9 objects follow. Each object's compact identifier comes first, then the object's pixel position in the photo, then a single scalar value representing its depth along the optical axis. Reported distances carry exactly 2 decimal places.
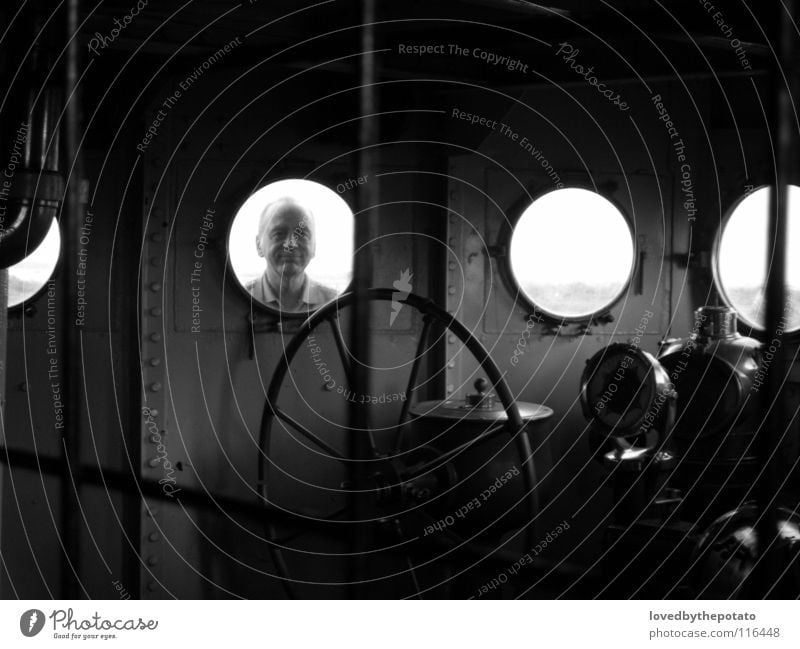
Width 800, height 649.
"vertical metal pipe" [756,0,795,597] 0.82
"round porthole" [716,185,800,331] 2.82
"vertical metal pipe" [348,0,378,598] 0.85
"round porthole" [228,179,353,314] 2.55
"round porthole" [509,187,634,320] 2.79
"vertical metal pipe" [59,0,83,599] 1.02
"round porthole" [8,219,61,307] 2.38
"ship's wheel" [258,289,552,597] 2.19
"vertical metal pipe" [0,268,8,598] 1.41
